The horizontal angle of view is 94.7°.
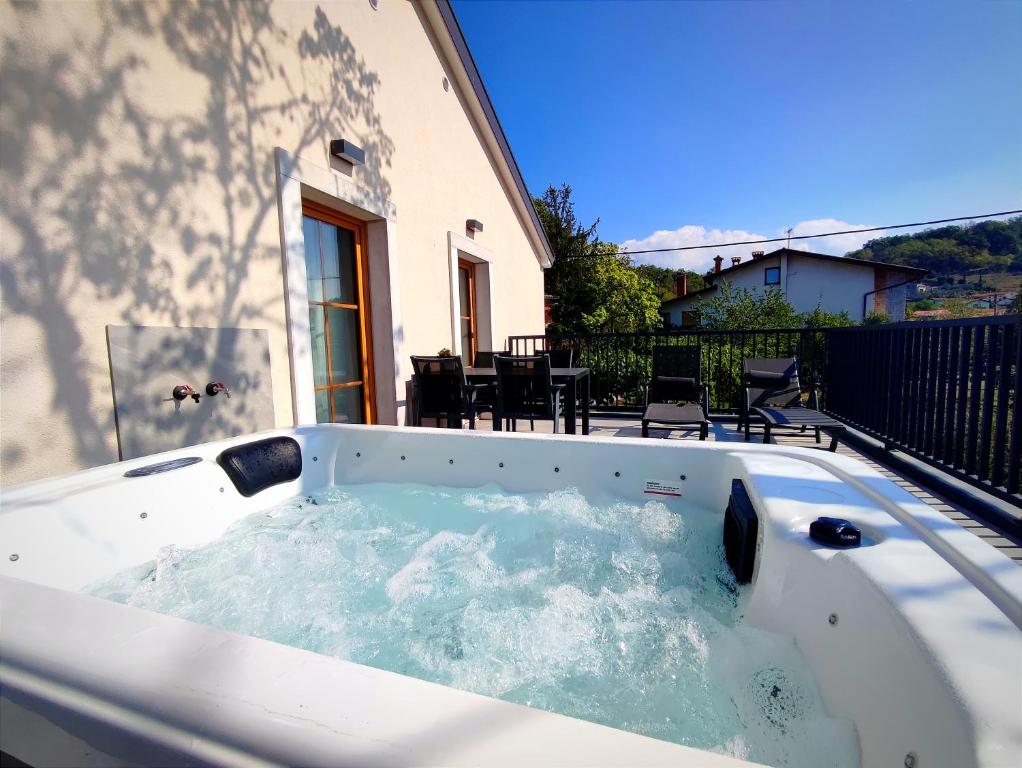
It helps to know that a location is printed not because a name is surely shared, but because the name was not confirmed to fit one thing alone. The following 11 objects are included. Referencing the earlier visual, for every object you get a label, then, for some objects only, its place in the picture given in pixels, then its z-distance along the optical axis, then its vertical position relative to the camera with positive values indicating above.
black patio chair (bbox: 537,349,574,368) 5.22 -0.20
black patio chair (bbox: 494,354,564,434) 3.59 -0.38
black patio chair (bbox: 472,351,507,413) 4.17 -0.52
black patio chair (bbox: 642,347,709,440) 4.76 -0.41
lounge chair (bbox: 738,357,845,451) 3.85 -0.51
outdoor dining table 3.81 -0.42
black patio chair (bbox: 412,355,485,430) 3.71 -0.38
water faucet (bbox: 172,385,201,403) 2.25 -0.21
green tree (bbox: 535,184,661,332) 14.60 +1.85
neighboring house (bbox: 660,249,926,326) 18.59 +2.12
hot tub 0.56 -0.48
